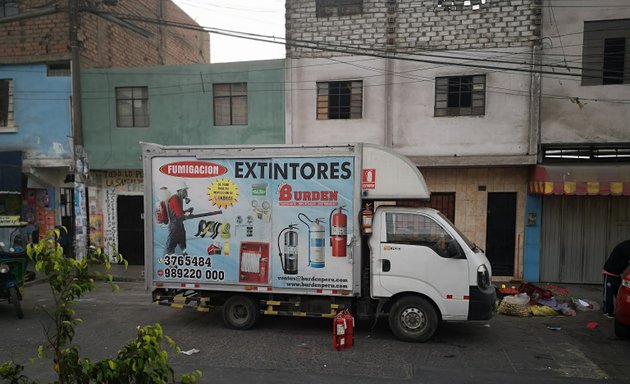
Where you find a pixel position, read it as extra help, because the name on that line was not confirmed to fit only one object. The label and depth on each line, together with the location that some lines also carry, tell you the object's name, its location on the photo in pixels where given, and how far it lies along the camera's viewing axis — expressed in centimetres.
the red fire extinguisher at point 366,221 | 638
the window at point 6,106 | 1259
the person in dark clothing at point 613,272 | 768
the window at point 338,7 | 1160
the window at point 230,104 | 1211
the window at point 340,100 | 1159
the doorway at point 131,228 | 1316
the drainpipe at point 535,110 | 1055
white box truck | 632
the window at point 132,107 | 1257
